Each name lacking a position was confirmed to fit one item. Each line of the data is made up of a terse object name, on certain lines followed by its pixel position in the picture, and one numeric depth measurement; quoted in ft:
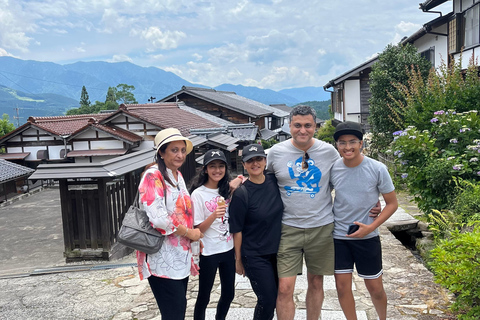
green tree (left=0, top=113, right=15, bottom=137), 119.24
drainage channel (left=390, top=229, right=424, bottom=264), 26.66
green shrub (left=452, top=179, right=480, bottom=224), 19.27
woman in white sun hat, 10.40
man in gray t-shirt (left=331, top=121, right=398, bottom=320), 11.60
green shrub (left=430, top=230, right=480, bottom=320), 11.84
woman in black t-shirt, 11.39
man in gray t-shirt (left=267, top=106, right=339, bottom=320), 11.62
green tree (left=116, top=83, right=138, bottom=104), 229.86
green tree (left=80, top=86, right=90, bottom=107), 212.54
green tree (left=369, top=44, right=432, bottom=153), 54.95
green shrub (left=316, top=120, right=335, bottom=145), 106.32
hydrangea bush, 22.77
